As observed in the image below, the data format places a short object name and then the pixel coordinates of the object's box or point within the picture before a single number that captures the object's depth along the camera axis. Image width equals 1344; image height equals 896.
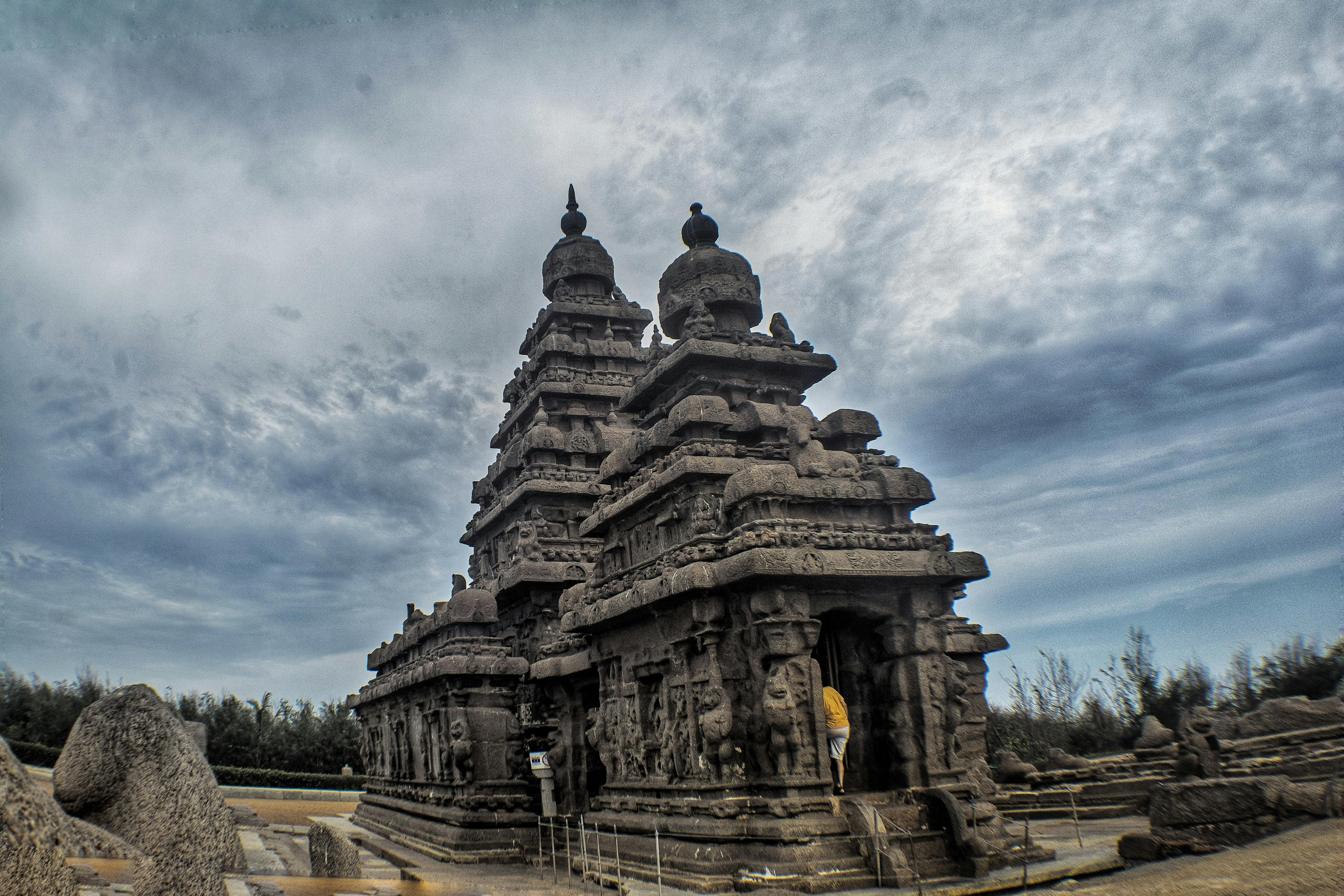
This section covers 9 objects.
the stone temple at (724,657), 11.14
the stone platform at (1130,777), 16.80
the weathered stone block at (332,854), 10.88
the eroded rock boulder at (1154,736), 22.52
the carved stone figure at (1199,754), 16.62
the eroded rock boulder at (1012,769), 21.08
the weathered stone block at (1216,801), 10.25
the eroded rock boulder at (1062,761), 21.52
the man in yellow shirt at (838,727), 11.82
